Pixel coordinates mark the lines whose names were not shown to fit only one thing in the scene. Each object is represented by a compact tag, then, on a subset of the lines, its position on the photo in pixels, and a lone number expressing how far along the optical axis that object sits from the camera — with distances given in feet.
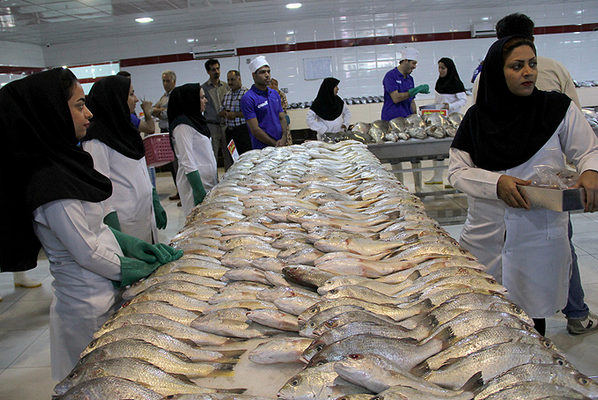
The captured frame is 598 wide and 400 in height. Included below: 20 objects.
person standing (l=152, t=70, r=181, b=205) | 26.09
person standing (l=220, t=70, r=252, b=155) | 26.91
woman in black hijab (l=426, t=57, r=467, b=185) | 24.61
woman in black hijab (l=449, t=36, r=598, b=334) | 8.21
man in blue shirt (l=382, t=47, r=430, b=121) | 23.80
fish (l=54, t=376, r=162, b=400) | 4.22
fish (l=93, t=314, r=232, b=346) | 5.55
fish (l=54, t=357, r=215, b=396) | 4.54
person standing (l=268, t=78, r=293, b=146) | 27.56
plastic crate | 23.06
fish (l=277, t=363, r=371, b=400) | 4.18
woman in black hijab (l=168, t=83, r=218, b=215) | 14.53
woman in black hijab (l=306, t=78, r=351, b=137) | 23.38
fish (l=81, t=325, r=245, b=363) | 5.23
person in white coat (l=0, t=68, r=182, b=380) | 6.48
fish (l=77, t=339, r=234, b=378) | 4.92
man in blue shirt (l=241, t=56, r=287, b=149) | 19.75
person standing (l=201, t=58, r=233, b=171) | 28.32
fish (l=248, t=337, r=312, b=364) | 4.99
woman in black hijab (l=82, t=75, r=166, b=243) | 10.30
